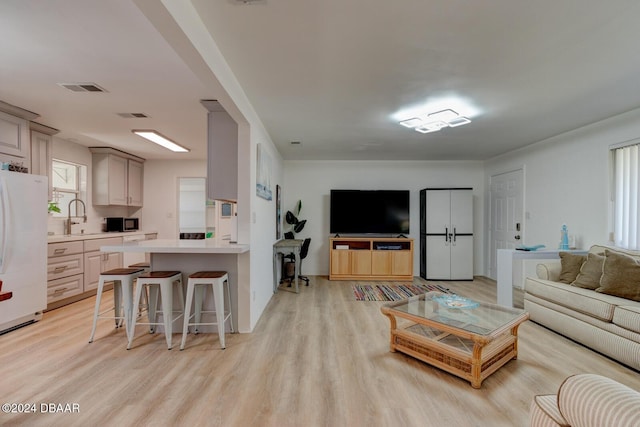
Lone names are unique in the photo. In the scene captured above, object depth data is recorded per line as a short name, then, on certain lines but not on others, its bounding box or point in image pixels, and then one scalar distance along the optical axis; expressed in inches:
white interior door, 185.0
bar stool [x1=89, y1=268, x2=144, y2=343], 103.7
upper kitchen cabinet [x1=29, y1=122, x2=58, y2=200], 141.1
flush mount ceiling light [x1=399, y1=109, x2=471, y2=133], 120.8
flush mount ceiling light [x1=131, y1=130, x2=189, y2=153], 156.2
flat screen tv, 217.8
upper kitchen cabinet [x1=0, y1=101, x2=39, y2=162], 121.0
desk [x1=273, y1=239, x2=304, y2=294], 175.8
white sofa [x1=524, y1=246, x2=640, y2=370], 88.4
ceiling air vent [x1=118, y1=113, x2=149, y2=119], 130.4
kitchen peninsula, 115.3
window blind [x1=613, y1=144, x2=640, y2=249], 120.2
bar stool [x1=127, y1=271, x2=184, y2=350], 100.7
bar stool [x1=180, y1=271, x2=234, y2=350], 100.2
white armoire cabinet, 208.5
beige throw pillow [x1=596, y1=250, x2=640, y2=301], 98.2
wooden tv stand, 206.5
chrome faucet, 173.6
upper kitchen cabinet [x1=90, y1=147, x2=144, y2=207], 192.1
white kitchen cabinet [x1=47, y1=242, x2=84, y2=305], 140.4
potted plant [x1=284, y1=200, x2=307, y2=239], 216.8
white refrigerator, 111.1
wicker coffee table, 80.4
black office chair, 189.2
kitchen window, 173.6
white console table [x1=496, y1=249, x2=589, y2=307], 137.5
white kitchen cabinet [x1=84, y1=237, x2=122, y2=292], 160.4
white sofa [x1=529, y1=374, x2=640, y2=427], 27.9
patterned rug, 164.7
